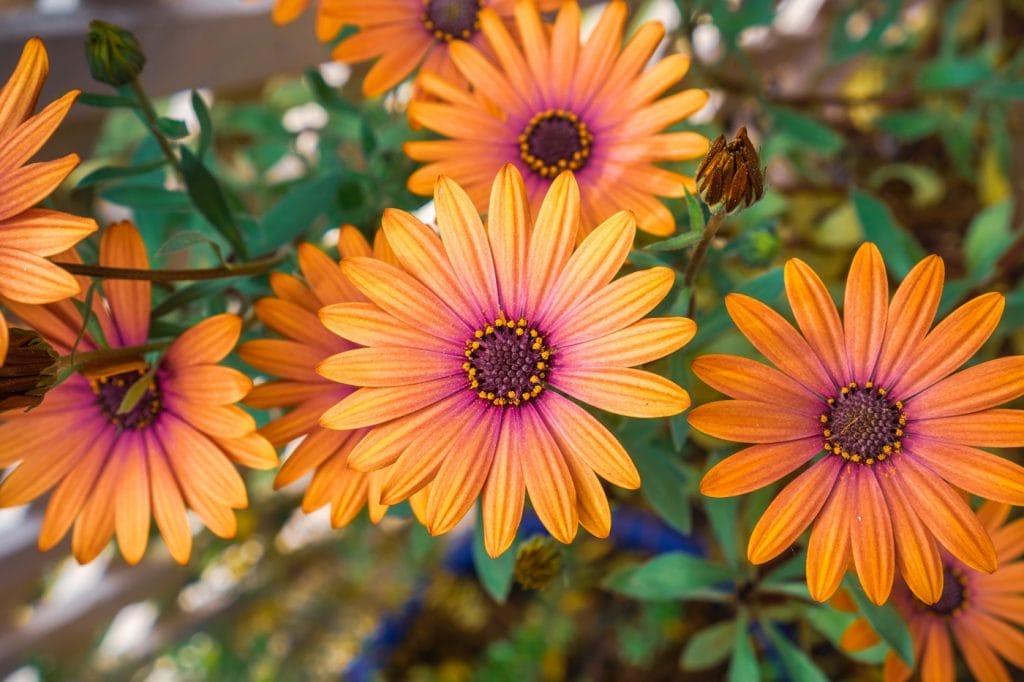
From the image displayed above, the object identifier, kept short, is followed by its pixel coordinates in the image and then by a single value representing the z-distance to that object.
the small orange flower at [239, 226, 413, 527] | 0.24
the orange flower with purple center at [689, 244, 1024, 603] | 0.21
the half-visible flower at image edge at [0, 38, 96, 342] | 0.20
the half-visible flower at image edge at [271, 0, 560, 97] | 0.26
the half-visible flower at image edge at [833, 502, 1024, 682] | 0.25
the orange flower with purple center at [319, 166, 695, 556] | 0.21
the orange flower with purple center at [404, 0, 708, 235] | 0.24
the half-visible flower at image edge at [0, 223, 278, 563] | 0.23
